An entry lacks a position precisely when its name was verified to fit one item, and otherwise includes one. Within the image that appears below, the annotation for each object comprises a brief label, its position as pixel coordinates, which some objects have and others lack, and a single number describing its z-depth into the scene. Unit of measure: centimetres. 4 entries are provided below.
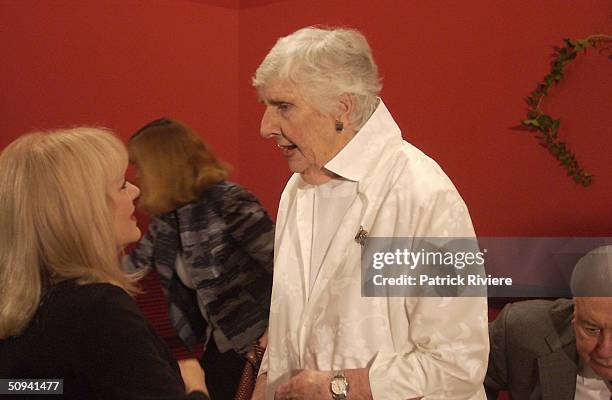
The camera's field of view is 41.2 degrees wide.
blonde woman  113
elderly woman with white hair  136
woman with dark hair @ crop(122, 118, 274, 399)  253
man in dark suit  166
